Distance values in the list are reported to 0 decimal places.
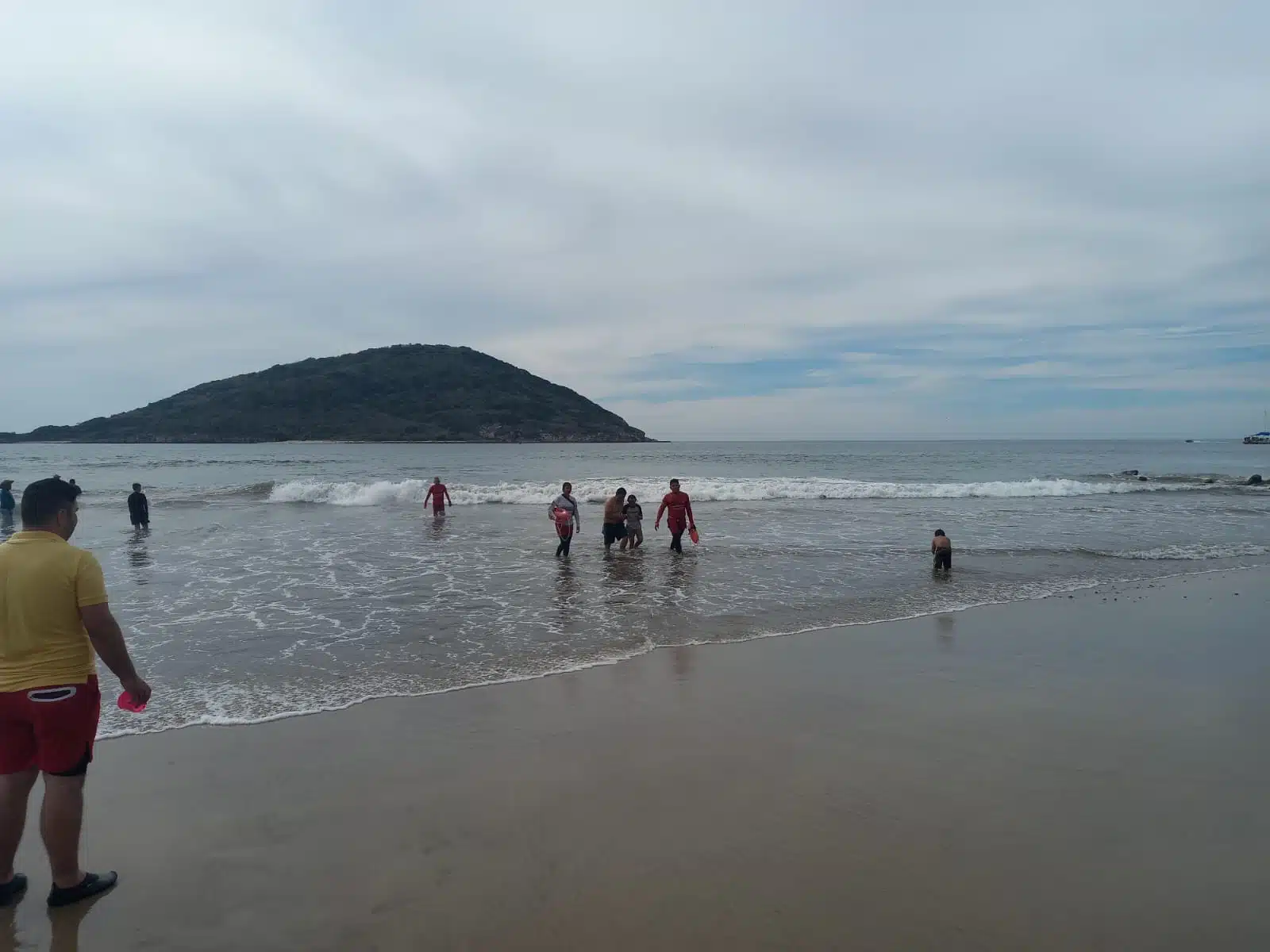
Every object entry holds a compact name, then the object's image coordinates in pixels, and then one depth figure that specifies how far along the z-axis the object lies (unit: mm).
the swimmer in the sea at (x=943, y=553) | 13406
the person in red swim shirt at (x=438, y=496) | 23391
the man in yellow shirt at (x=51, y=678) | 3594
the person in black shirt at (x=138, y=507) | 19797
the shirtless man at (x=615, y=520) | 16156
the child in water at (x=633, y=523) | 16344
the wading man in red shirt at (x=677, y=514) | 15930
